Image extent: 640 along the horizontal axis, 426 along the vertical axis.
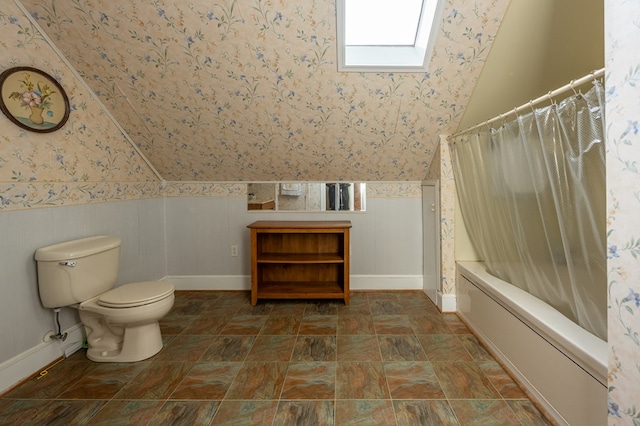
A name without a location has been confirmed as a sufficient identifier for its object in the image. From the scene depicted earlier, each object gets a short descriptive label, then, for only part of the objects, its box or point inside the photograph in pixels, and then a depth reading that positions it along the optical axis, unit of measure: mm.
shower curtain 1374
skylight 2199
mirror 3420
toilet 1985
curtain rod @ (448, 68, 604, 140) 1252
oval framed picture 1819
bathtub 1351
